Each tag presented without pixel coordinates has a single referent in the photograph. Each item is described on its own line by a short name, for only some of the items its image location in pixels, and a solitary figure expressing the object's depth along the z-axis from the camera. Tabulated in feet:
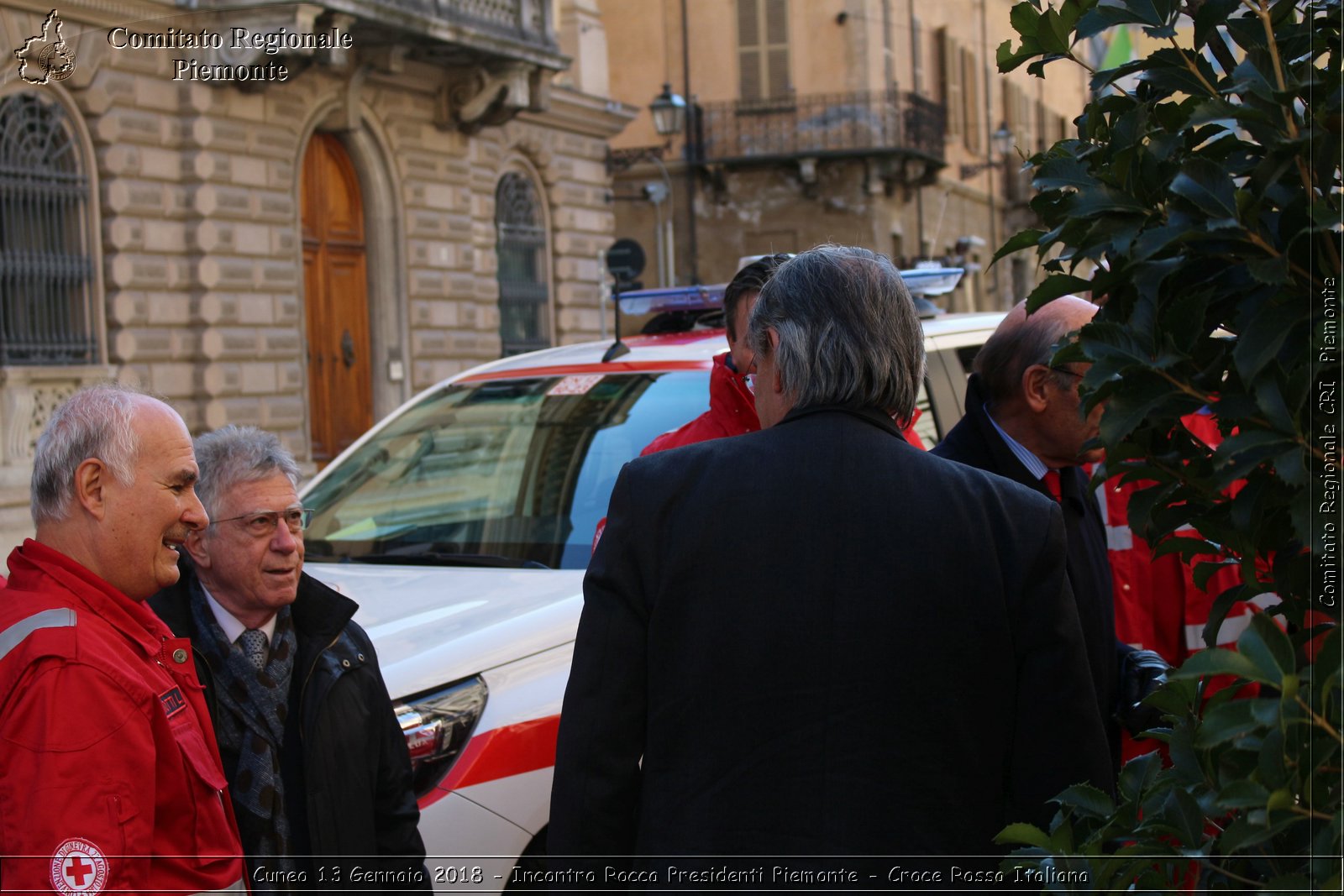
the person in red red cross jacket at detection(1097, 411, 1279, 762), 11.80
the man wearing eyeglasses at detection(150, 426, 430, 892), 9.57
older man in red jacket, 6.84
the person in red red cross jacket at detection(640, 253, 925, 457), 12.12
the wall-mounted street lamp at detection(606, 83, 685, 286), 91.46
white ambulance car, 11.63
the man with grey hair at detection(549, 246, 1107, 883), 6.78
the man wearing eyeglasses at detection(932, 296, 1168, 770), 10.13
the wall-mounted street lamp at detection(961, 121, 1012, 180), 109.81
